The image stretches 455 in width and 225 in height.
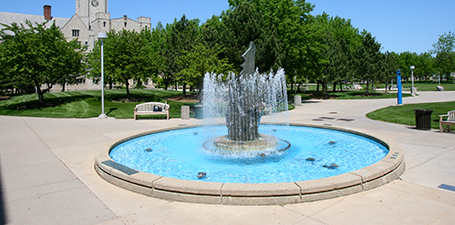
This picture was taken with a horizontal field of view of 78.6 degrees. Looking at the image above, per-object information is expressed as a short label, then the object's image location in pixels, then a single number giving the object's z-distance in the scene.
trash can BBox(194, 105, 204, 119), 17.62
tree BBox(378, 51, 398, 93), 37.47
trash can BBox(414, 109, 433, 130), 11.67
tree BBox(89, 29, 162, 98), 25.47
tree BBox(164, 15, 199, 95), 32.09
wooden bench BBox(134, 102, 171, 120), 16.73
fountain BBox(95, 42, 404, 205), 4.62
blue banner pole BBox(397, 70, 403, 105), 23.91
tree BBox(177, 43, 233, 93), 18.81
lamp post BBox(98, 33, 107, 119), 16.02
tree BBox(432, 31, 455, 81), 75.38
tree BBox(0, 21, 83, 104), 20.00
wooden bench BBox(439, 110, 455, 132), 10.92
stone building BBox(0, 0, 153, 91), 59.34
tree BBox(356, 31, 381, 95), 37.69
